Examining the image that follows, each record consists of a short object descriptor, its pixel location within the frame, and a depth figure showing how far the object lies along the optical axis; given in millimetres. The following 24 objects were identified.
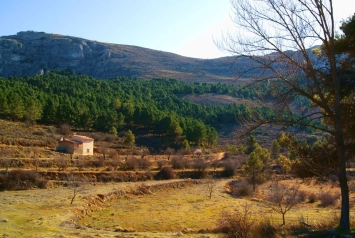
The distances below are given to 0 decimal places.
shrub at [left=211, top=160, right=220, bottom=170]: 55069
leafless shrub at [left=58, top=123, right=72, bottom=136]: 59375
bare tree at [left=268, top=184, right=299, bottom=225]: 25658
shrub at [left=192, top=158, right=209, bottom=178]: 50844
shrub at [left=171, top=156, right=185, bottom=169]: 51931
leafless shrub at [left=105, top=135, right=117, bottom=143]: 62750
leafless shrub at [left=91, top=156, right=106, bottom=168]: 44878
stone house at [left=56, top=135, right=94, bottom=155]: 48469
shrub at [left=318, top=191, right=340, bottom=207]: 33847
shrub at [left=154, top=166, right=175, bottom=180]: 46781
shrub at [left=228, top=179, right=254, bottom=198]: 40156
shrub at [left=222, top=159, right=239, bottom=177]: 52719
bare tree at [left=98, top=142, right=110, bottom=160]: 51212
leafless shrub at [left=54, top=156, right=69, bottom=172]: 40559
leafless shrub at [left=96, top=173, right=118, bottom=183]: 40656
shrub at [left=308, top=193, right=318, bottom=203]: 37681
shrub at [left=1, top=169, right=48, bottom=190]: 33344
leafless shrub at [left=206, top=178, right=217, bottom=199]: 37244
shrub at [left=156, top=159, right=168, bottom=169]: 50812
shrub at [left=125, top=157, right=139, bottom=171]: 46562
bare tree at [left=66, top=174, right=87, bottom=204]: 34084
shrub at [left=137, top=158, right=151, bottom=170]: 47606
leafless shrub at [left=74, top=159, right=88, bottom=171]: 42831
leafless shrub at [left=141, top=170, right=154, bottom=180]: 45259
